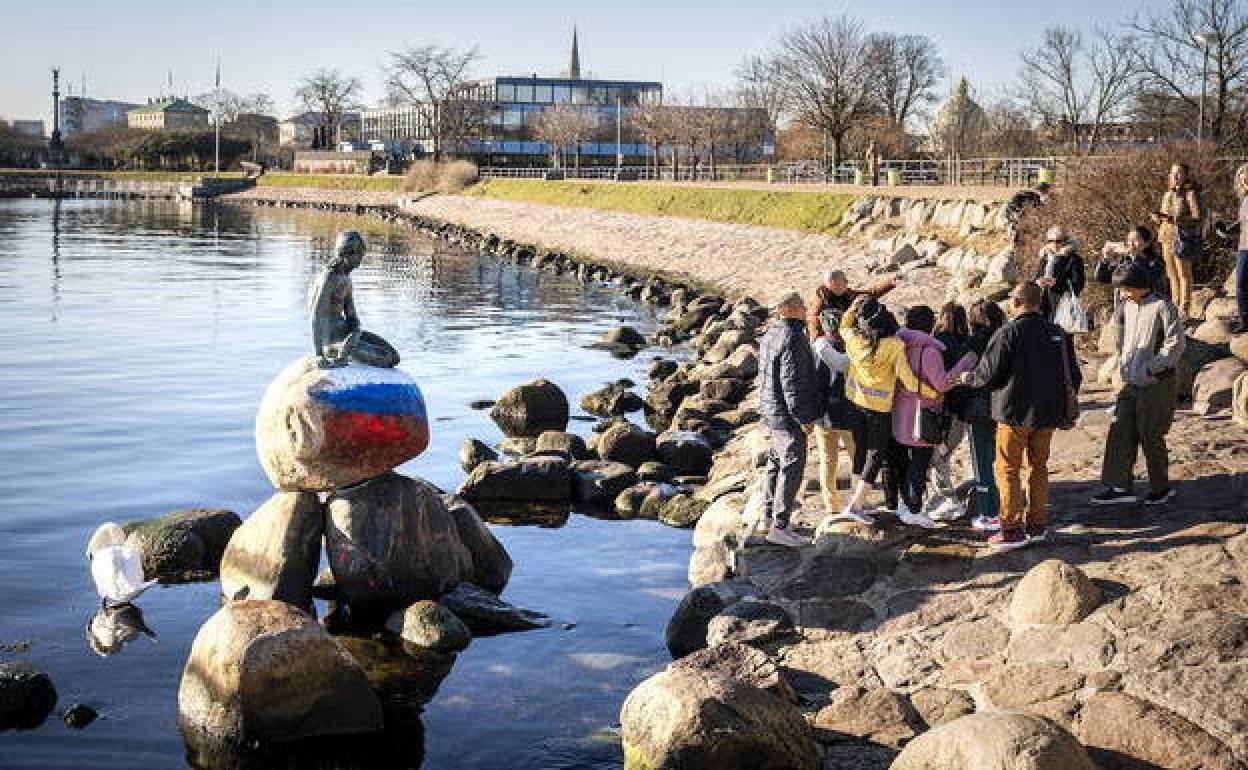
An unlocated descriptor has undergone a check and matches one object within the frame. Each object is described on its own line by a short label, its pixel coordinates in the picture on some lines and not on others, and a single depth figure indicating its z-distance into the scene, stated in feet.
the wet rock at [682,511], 48.42
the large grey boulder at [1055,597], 30.60
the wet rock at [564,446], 57.77
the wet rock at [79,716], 31.09
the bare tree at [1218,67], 143.43
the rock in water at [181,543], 42.63
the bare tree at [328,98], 492.95
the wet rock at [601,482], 52.24
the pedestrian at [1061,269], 45.98
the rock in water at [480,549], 42.19
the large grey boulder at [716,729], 26.76
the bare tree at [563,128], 369.30
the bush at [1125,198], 64.59
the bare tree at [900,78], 240.94
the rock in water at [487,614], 38.01
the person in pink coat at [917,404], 36.04
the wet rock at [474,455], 58.49
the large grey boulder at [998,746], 23.47
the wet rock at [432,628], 36.01
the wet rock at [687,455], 56.29
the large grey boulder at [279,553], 37.60
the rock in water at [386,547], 37.96
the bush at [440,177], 328.70
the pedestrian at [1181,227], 53.36
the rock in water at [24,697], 31.17
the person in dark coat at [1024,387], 34.01
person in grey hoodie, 35.29
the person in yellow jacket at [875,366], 36.37
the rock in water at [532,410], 66.95
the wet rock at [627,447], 56.95
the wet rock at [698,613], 35.40
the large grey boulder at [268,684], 29.68
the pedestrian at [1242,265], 49.05
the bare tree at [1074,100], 197.26
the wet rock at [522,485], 52.70
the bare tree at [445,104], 390.42
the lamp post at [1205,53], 106.93
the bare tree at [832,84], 221.05
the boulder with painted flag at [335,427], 37.88
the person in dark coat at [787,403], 36.40
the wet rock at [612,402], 72.28
